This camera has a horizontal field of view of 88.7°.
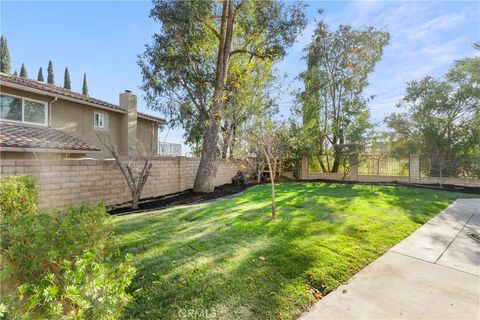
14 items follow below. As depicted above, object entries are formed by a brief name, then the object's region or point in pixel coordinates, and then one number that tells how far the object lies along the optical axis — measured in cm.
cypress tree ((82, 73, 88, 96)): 3605
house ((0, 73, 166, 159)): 896
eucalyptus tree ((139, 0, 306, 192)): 1027
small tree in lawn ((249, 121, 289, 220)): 1359
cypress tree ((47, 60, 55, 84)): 3653
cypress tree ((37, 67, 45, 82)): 3585
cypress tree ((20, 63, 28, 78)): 3475
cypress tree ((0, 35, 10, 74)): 2956
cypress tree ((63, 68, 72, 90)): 3672
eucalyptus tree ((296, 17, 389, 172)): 1631
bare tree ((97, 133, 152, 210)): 764
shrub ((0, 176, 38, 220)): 414
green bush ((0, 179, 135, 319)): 147
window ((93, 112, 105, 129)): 1443
